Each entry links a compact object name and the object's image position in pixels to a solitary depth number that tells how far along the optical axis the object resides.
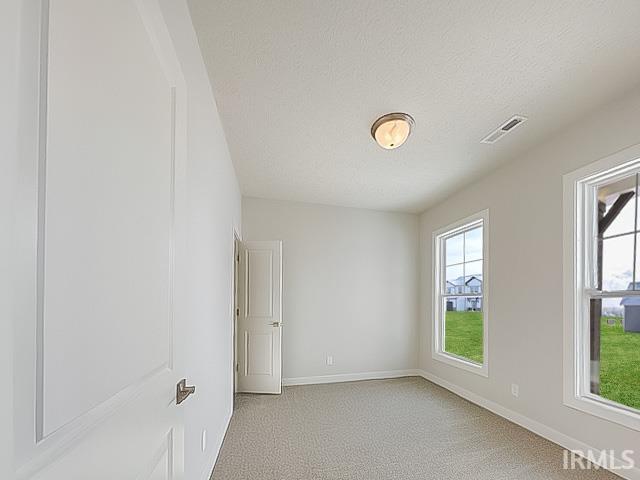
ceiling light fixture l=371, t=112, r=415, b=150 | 3.09
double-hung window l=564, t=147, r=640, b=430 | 2.89
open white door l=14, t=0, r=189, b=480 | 0.55
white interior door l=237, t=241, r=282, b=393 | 5.05
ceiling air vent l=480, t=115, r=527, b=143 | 3.19
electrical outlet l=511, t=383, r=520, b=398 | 3.84
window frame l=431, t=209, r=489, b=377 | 4.44
